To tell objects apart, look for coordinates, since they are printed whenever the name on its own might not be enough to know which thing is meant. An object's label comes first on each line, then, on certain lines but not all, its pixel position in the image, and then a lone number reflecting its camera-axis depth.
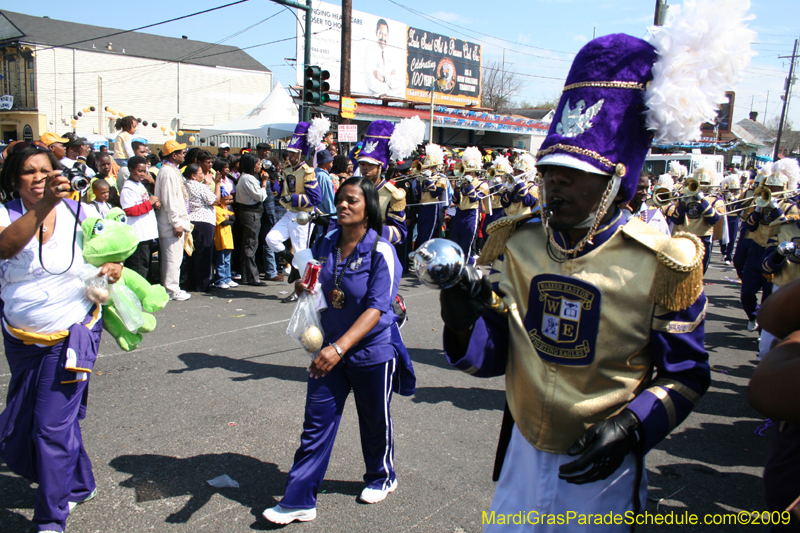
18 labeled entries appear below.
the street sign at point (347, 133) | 12.91
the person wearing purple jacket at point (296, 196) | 8.41
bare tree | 55.22
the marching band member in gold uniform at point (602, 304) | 1.70
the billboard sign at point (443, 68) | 30.16
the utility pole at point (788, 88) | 43.01
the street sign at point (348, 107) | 14.10
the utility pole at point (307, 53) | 12.62
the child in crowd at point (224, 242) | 9.25
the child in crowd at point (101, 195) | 6.31
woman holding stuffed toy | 2.87
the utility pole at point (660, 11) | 17.79
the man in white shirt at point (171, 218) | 8.09
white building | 35.03
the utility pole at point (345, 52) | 13.82
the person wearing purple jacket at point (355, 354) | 3.13
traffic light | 12.34
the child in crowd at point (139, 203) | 7.61
